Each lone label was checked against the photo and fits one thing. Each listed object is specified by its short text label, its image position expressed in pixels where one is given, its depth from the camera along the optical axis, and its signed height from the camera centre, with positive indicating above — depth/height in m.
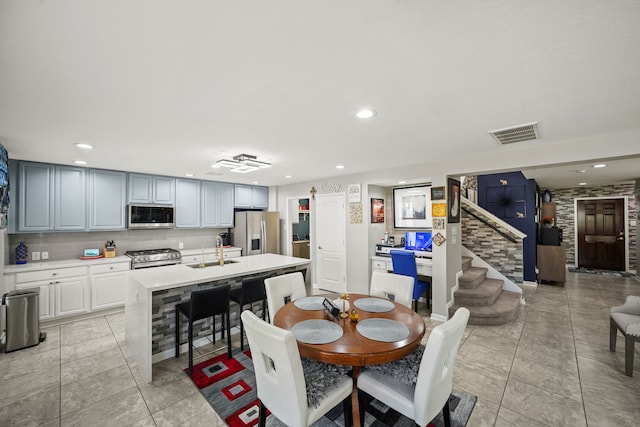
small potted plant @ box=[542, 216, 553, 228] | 6.78 -0.18
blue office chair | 3.95 -0.77
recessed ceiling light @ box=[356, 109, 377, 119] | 2.10 +0.81
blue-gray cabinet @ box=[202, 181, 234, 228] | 5.63 +0.29
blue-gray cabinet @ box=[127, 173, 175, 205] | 4.71 +0.53
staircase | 3.79 -1.36
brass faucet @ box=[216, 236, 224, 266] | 3.52 -0.53
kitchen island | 2.52 -0.86
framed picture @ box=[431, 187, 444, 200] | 3.92 +0.32
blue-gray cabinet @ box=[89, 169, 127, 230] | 4.32 +0.32
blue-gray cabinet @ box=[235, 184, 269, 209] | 6.16 +0.49
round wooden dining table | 1.64 -0.83
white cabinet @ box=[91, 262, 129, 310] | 4.05 -1.01
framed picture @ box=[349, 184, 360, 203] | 4.95 +0.43
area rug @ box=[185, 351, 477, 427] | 2.00 -1.49
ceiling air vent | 2.43 +0.77
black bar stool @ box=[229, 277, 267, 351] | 3.04 -0.87
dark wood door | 7.17 -0.56
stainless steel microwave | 4.62 +0.03
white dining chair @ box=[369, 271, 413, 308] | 2.79 -0.76
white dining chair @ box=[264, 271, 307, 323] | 2.71 -0.76
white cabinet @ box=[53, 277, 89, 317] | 3.77 -1.09
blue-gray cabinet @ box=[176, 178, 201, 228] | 5.25 +0.30
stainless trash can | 3.04 -1.13
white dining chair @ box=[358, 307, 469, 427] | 1.49 -1.03
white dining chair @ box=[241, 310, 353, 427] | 1.46 -0.98
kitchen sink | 3.50 -0.63
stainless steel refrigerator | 5.79 -0.33
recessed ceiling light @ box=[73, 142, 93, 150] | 2.94 +0.82
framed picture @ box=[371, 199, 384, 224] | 5.03 +0.09
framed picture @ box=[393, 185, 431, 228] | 5.03 +0.16
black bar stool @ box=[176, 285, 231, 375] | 2.58 -0.89
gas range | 4.37 -0.66
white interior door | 5.30 -0.52
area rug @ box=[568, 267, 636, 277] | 6.84 -1.53
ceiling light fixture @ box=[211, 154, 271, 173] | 3.41 +0.70
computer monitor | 4.72 -0.45
